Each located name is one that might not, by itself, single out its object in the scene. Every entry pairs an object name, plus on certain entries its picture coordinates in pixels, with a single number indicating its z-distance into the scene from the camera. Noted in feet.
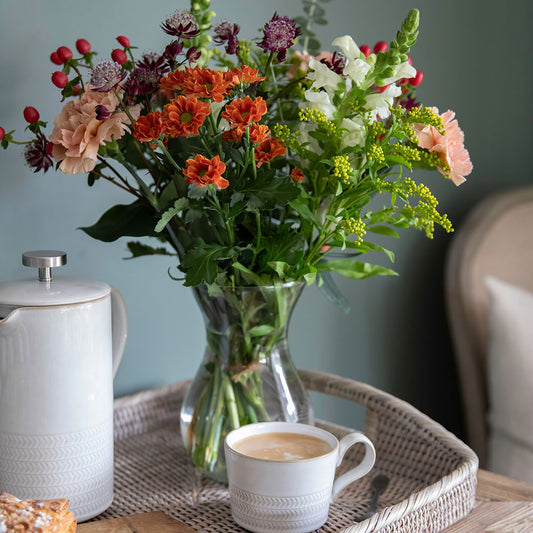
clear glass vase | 2.60
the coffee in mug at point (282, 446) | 2.27
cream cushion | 4.21
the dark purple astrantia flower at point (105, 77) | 2.10
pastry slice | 1.89
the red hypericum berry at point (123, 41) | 2.36
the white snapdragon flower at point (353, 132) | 2.30
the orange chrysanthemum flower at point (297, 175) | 2.39
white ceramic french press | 2.21
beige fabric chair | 4.54
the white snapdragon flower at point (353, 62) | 2.25
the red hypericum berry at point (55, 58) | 2.35
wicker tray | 2.43
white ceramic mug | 2.17
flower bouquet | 2.18
